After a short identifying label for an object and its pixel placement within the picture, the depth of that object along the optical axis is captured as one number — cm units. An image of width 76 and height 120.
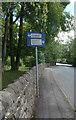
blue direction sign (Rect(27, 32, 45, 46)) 592
